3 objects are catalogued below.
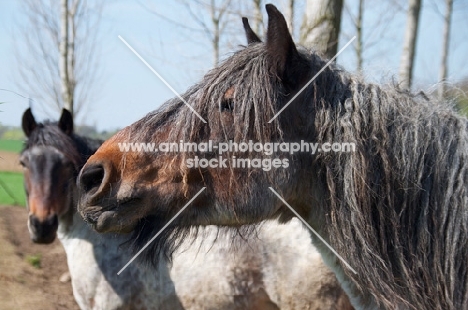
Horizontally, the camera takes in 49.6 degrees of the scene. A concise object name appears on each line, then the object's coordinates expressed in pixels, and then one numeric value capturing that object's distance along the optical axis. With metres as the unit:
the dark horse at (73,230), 4.89
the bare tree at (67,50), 12.53
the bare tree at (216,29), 14.93
